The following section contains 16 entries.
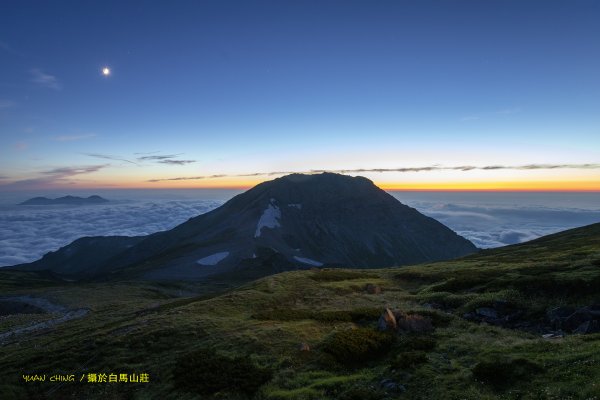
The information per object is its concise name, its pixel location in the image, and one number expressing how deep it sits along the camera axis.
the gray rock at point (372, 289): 48.62
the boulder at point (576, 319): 25.23
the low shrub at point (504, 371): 16.15
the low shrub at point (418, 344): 22.44
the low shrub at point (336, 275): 61.25
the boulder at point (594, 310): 25.27
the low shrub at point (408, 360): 19.58
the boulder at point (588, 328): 23.56
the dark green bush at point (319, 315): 32.47
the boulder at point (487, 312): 30.69
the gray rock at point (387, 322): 27.19
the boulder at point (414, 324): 26.64
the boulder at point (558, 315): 26.45
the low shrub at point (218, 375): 20.31
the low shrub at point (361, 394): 16.62
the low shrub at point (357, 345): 22.59
